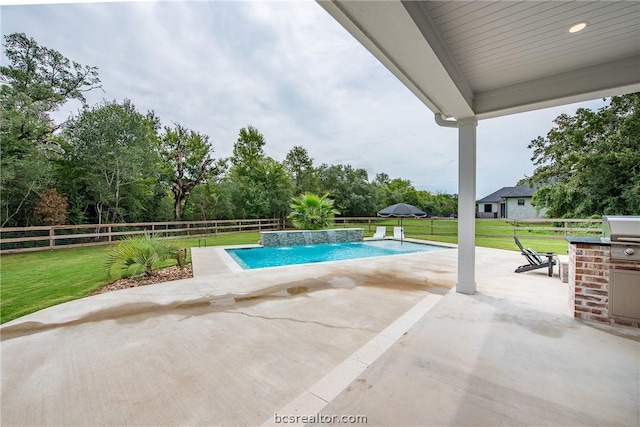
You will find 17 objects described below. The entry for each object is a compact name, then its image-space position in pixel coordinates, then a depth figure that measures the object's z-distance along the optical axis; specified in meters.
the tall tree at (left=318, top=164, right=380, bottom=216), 21.70
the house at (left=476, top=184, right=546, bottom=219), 22.50
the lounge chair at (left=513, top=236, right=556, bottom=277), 4.92
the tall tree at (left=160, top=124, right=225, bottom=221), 16.33
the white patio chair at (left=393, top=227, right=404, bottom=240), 11.15
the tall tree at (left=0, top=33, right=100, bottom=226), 8.79
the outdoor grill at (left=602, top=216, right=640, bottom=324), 2.59
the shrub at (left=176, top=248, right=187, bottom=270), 5.68
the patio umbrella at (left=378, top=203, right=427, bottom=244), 10.73
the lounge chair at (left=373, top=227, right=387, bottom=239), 12.20
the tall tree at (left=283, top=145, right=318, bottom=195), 21.95
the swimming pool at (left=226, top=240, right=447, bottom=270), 7.85
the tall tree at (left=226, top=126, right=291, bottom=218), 16.56
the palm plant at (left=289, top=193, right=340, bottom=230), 11.98
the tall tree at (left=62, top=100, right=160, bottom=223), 11.23
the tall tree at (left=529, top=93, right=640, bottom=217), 9.06
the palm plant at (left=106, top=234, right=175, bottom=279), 5.06
